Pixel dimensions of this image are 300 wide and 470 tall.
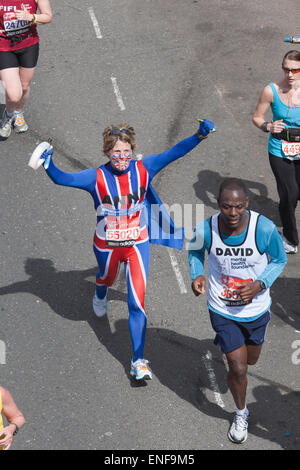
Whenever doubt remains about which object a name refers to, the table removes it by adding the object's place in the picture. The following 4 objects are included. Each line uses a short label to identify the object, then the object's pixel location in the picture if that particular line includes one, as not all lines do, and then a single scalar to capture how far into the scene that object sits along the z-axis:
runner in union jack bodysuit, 14.71
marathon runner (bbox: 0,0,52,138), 20.34
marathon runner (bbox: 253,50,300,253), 17.53
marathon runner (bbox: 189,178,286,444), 12.93
